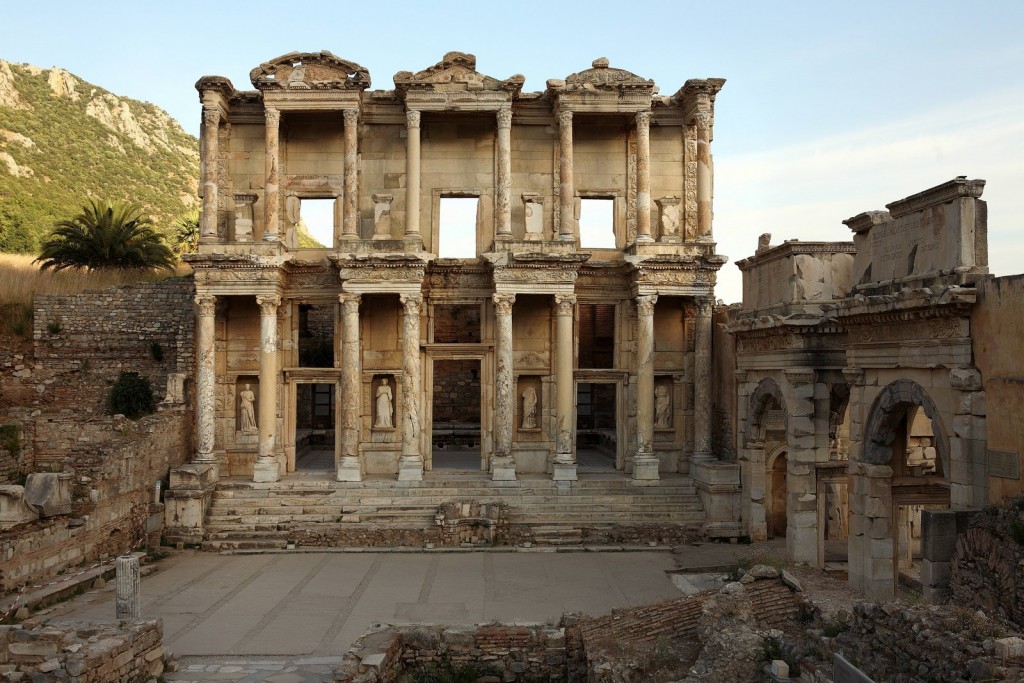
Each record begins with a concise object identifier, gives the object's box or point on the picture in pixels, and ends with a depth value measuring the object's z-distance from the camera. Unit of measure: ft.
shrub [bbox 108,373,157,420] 74.13
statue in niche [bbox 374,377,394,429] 72.23
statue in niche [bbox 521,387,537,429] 73.20
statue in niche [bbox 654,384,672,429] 73.20
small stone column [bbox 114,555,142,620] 40.88
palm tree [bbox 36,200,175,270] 96.73
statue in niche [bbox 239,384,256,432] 72.06
